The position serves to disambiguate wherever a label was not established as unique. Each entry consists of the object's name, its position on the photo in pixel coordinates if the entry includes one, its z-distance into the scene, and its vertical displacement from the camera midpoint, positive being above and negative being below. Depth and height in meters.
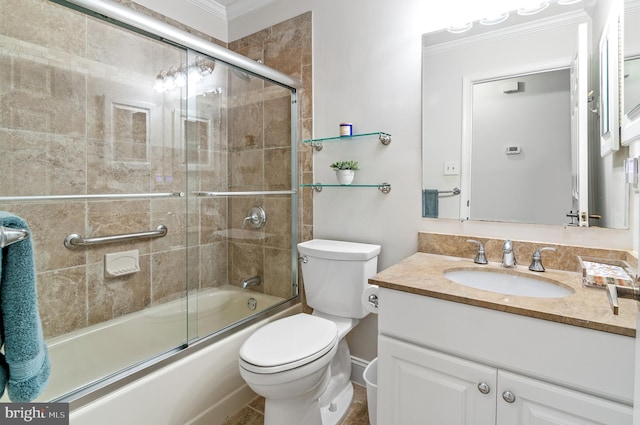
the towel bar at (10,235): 0.58 -0.05
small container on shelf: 1.82 +0.44
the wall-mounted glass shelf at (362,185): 1.75 +0.13
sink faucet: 1.37 -0.20
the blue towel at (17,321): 0.62 -0.22
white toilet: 1.26 -0.57
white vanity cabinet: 0.86 -0.49
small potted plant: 1.81 +0.21
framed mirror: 1.26 +0.38
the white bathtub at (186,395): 1.23 -0.78
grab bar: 1.66 -0.16
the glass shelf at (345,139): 1.73 +0.40
